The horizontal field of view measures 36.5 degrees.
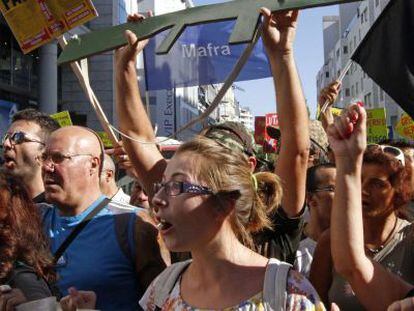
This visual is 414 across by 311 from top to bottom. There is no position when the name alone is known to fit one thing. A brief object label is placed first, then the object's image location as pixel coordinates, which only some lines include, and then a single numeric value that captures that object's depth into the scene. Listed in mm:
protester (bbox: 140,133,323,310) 2092
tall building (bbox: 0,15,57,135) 15844
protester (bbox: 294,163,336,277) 3434
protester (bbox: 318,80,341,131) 3595
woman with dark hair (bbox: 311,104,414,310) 2086
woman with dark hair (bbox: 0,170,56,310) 2186
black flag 2549
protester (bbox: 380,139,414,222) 2969
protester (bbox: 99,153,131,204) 4289
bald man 2779
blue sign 4246
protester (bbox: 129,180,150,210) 5148
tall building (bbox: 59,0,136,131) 20983
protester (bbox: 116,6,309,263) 2465
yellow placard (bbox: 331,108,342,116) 8039
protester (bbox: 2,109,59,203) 3795
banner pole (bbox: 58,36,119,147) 2865
